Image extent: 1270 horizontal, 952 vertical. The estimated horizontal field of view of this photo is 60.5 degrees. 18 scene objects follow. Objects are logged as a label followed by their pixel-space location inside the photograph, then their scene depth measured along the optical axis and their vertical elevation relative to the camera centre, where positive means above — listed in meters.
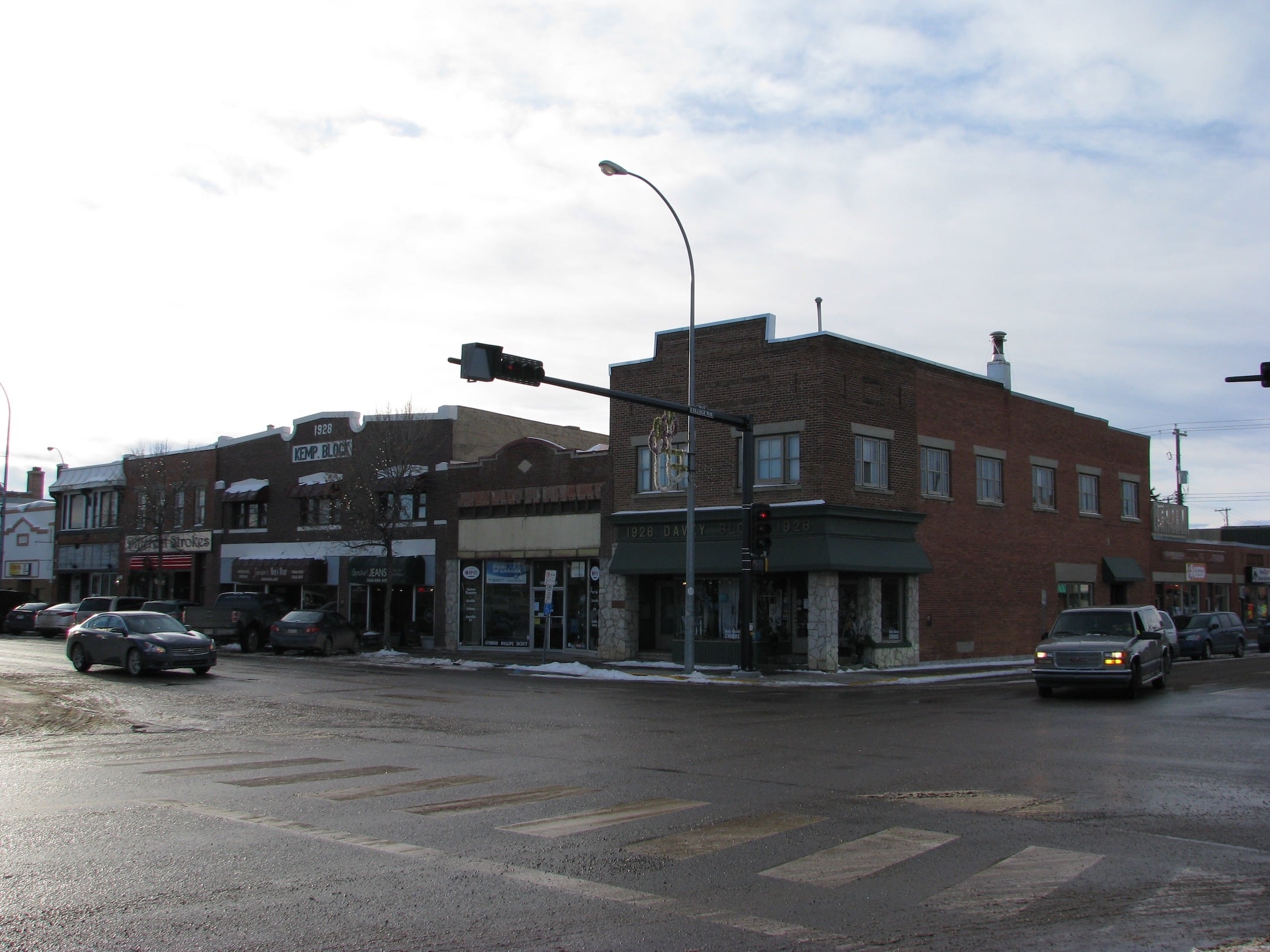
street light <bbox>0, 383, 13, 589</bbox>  54.03 +3.65
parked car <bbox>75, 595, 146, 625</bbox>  38.78 -1.30
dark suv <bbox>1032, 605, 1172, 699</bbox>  19.27 -1.36
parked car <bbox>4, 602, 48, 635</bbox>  46.69 -2.19
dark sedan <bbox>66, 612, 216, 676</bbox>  24.58 -1.71
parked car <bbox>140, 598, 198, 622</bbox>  37.53 -1.30
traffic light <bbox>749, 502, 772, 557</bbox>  25.66 +1.09
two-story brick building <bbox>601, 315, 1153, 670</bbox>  28.92 +1.92
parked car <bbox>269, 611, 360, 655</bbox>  34.19 -1.96
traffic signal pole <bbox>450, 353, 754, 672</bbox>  19.48 +3.55
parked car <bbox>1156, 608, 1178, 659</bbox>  24.25 -1.29
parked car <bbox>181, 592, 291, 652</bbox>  36.38 -1.63
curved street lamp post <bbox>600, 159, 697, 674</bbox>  26.38 +0.58
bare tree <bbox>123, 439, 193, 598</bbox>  48.41 +3.26
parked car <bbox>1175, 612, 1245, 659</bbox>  37.16 -2.05
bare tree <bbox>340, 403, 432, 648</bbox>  36.41 +2.96
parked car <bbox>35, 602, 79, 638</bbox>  44.59 -2.06
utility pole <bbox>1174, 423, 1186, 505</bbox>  70.38 +8.13
